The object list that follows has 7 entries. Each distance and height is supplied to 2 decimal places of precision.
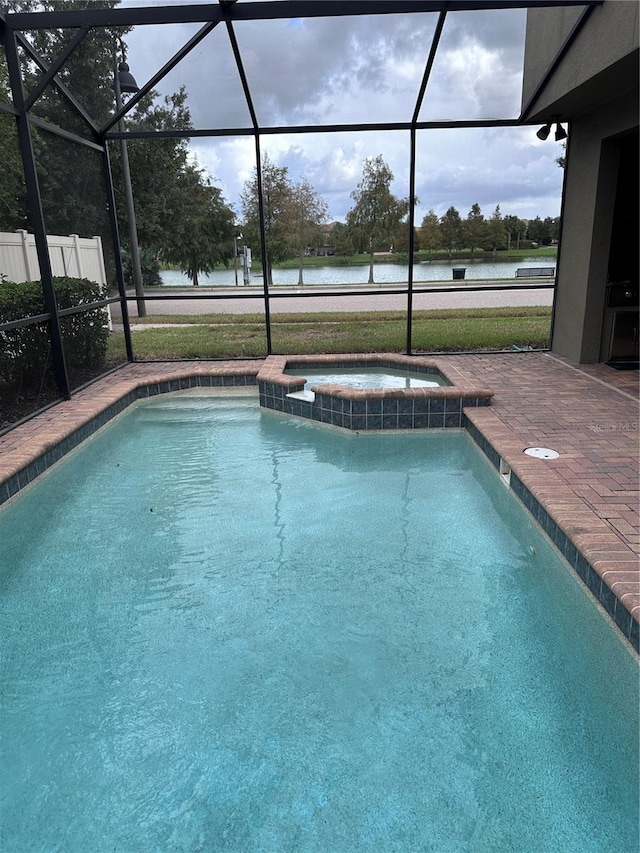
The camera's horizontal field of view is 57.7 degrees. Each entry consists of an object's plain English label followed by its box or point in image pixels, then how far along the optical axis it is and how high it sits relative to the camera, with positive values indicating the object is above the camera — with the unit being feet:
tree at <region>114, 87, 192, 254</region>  37.19 +5.51
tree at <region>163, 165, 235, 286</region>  38.14 +2.69
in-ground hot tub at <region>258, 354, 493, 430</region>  17.20 -4.08
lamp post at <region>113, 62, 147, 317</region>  21.18 +5.51
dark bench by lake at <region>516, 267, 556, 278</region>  27.48 -0.51
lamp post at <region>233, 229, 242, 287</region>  34.08 +1.61
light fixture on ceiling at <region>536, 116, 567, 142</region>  21.07 +4.56
